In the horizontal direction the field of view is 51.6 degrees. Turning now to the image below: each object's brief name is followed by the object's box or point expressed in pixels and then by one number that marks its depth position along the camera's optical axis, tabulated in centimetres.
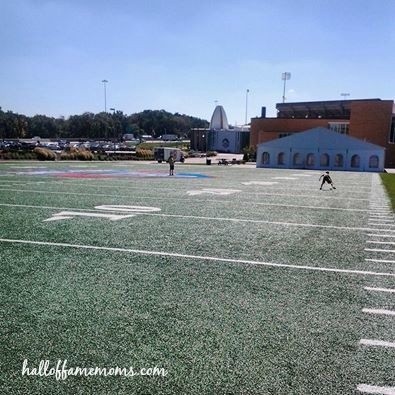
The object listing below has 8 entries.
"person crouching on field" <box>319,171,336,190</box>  2444
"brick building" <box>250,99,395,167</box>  7094
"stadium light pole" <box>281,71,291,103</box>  11406
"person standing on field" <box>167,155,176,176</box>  3425
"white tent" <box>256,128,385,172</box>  5472
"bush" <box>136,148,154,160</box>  6888
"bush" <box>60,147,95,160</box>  5672
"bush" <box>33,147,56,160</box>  5278
